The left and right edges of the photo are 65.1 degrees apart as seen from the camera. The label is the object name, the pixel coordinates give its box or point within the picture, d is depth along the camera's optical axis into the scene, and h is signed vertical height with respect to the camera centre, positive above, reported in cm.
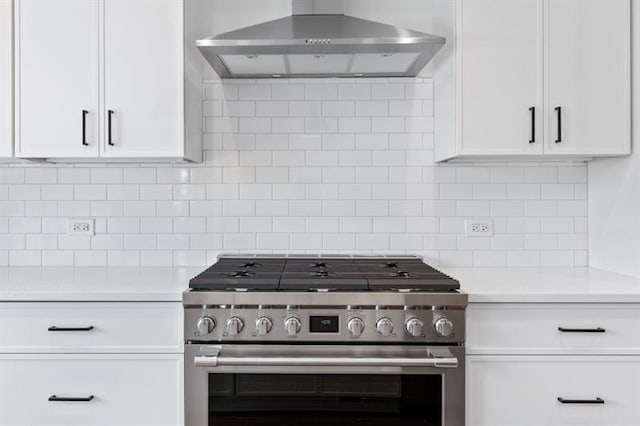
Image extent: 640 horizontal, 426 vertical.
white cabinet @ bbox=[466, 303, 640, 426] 188 -58
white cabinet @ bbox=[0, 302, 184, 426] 191 -56
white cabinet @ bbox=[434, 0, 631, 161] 220 +57
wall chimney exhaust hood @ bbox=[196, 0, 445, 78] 206 +67
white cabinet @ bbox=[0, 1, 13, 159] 221 +61
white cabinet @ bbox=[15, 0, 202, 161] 221 +56
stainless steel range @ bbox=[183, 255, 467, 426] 184 -53
